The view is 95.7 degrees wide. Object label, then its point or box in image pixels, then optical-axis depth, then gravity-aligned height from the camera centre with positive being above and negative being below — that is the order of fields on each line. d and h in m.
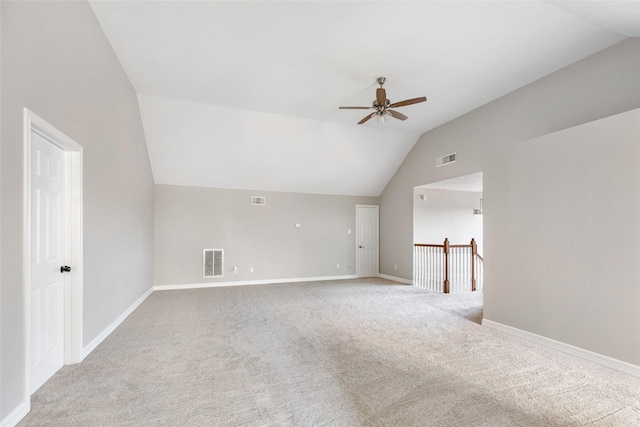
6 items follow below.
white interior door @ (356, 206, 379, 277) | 8.66 -0.81
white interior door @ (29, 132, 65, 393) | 2.38 -0.40
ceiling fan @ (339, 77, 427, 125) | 4.10 +1.58
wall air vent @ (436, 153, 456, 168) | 6.07 +1.17
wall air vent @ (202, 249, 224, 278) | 7.15 -1.19
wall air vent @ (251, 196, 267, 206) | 7.68 +0.35
